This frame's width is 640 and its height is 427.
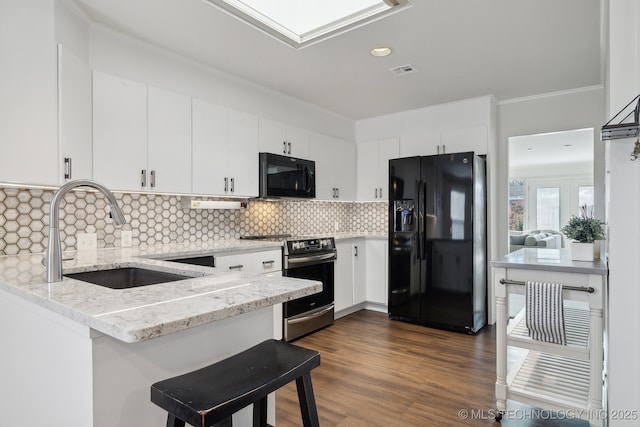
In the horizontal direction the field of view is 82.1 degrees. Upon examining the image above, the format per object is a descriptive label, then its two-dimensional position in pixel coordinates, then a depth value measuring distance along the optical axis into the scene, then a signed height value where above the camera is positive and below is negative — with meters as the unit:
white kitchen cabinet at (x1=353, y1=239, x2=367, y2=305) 4.35 -0.71
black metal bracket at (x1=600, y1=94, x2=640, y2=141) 1.25 +0.29
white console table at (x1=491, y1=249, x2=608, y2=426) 1.87 -0.76
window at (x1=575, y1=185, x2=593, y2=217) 8.62 +0.45
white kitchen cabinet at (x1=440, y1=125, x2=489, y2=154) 3.94 +0.80
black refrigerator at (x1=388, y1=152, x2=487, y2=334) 3.62 -0.30
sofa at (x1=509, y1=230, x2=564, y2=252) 7.05 -0.54
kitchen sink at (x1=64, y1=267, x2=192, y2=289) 1.78 -0.32
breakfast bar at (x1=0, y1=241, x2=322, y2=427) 0.92 -0.38
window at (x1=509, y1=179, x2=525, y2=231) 9.26 +0.24
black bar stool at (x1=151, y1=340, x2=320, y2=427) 0.85 -0.44
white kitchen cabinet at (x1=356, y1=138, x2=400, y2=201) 4.58 +0.59
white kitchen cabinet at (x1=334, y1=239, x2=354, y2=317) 4.06 -0.71
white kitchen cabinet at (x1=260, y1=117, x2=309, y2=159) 3.55 +0.76
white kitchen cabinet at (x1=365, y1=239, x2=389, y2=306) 4.41 -0.70
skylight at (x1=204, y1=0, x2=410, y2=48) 2.14 +1.22
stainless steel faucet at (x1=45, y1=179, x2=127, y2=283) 1.29 -0.03
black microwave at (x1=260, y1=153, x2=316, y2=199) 3.46 +0.36
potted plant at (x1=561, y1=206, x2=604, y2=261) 2.09 -0.14
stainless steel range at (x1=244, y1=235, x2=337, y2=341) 3.36 -0.63
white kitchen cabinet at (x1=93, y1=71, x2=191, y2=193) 2.41 +0.55
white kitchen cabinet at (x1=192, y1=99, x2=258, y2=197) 2.99 +0.54
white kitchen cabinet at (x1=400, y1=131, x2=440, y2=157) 4.25 +0.81
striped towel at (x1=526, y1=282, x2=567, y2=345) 1.93 -0.53
